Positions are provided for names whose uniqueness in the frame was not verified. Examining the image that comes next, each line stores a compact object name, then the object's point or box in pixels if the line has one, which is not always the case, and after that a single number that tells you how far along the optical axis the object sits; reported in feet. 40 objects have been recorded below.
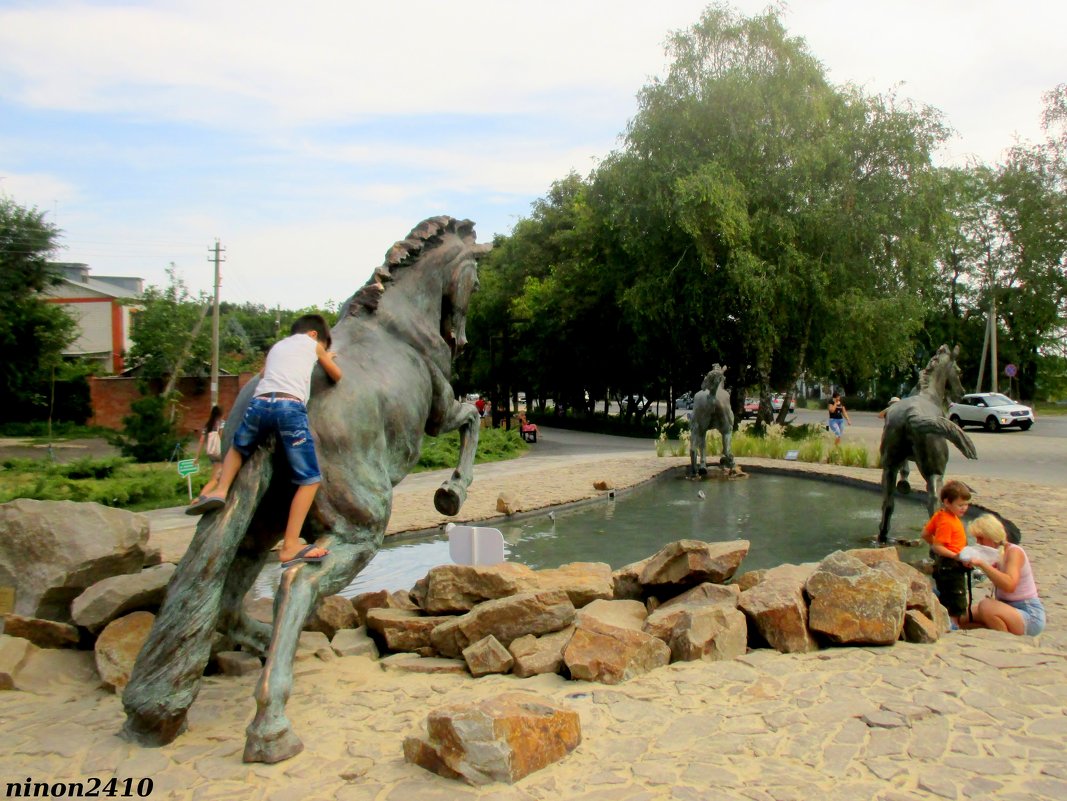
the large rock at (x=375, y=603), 20.10
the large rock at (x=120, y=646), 15.46
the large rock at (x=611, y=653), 15.64
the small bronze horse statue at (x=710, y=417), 53.62
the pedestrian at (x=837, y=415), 79.98
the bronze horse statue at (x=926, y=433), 30.63
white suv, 103.04
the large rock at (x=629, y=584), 20.81
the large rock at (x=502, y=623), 17.31
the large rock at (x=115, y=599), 16.57
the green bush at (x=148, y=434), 59.26
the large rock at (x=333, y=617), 19.49
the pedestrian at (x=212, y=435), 38.43
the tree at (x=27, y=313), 104.01
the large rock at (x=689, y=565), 19.84
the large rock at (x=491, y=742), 11.55
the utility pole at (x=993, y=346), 127.75
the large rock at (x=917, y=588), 18.31
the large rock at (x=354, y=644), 17.79
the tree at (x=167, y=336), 112.68
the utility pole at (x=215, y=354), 100.27
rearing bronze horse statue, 12.46
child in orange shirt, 19.97
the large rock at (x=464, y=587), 19.22
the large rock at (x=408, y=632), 17.92
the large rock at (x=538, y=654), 16.30
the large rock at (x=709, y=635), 16.59
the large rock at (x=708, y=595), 18.84
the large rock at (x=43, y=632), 16.78
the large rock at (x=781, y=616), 17.15
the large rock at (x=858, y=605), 17.22
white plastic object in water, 22.50
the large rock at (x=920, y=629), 17.56
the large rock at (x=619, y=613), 18.57
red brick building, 110.50
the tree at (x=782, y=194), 80.02
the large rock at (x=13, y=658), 15.47
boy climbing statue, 13.53
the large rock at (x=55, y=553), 18.08
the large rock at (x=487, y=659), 16.38
